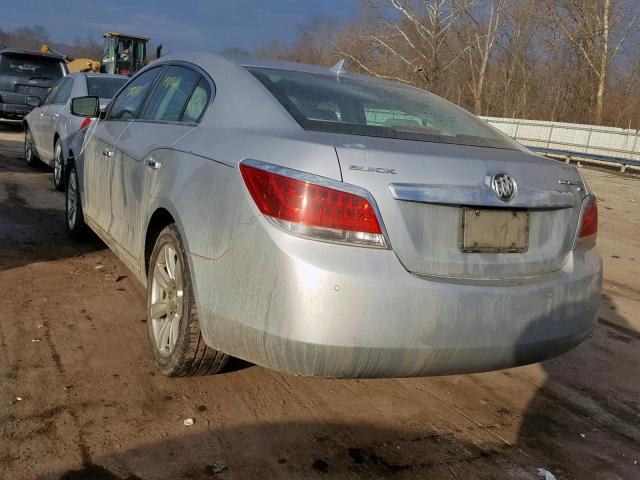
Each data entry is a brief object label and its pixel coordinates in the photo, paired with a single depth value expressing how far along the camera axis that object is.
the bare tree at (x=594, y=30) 34.12
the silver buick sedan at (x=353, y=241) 2.43
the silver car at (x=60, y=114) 8.03
